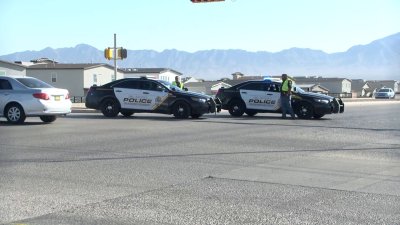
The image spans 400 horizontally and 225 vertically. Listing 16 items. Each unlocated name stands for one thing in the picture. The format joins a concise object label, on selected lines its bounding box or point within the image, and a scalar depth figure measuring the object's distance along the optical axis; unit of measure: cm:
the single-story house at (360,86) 10859
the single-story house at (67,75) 6334
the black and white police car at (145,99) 2016
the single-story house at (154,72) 7725
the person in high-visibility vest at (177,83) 2375
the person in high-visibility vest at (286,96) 2059
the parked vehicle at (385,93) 6694
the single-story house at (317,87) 8612
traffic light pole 2978
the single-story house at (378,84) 11878
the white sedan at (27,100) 1720
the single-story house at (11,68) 5303
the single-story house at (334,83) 10319
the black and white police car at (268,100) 2086
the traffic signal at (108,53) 3003
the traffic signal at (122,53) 2986
